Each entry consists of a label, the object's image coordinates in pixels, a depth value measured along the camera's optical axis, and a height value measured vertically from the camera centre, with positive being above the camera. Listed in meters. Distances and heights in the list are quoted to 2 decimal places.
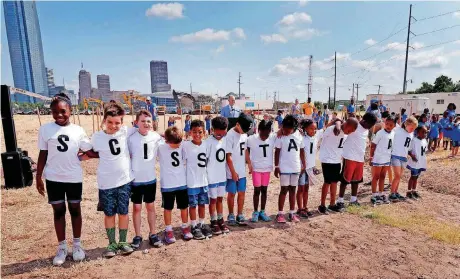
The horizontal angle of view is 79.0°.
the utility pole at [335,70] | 49.20 +5.45
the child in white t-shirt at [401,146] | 6.35 -1.04
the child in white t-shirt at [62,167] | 3.70 -0.78
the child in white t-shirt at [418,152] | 6.62 -1.23
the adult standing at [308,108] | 16.67 -0.39
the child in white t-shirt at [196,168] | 4.34 -0.97
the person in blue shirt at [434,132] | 13.24 -1.54
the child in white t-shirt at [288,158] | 5.01 -0.99
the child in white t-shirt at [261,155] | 4.96 -0.92
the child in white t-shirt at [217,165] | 4.52 -0.97
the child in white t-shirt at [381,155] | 6.19 -1.20
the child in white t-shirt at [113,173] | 3.80 -0.90
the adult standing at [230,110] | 9.14 -0.20
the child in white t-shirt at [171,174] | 4.20 -1.02
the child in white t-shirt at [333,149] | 5.46 -0.92
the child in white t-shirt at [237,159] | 4.72 -0.94
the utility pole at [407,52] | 32.53 +5.58
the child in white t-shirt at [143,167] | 4.05 -0.87
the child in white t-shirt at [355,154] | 5.70 -1.07
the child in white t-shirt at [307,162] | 5.32 -1.13
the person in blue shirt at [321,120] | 17.23 -1.16
